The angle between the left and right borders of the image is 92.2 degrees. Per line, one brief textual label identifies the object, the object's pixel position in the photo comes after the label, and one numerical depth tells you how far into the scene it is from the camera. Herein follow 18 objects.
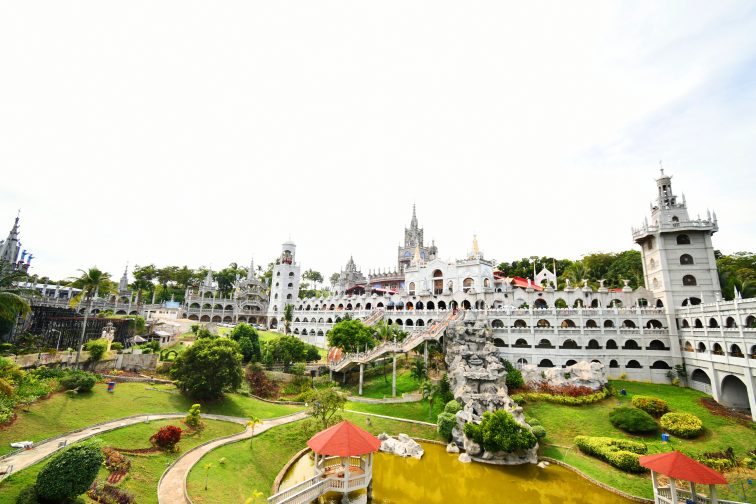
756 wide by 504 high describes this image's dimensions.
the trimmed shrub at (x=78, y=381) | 25.67
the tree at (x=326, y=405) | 27.31
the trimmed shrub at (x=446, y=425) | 31.08
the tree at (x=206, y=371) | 30.94
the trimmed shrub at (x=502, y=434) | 27.38
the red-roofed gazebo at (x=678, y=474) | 17.88
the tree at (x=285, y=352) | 46.00
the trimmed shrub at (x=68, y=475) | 13.83
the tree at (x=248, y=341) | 45.31
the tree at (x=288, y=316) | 72.44
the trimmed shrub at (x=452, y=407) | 32.79
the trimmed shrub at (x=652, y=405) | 30.84
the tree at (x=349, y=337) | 45.09
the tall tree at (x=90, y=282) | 34.39
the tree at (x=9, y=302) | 25.42
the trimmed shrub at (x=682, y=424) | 27.74
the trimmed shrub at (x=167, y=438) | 21.81
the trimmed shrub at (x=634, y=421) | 29.03
